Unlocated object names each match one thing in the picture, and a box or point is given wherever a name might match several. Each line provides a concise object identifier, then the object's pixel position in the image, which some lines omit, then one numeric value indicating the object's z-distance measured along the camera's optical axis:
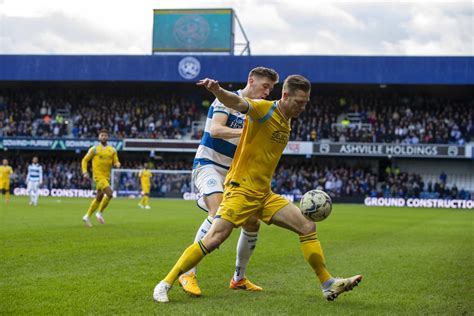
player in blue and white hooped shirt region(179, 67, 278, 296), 7.63
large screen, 51.28
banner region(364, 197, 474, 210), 43.41
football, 7.14
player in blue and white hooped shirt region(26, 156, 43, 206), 30.68
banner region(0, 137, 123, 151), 50.38
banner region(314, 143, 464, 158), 45.97
